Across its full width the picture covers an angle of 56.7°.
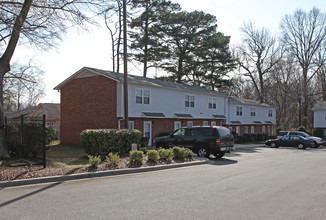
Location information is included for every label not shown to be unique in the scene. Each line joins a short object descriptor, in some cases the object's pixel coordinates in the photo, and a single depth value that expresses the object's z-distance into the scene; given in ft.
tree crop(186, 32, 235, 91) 147.13
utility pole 64.13
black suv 55.93
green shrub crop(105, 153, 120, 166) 38.40
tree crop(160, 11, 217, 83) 138.00
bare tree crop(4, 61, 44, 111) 54.96
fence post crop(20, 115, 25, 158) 40.58
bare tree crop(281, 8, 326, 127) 160.86
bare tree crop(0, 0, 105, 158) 42.37
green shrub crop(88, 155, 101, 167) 36.47
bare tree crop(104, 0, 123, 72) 121.72
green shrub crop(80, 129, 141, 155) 49.01
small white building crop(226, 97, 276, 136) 127.75
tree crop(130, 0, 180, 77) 130.11
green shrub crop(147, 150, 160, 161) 43.52
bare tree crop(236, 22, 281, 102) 175.83
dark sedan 93.45
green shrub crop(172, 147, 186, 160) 47.42
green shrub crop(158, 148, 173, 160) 45.24
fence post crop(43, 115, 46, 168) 36.24
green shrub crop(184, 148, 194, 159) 49.01
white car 96.64
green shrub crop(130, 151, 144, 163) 41.04
